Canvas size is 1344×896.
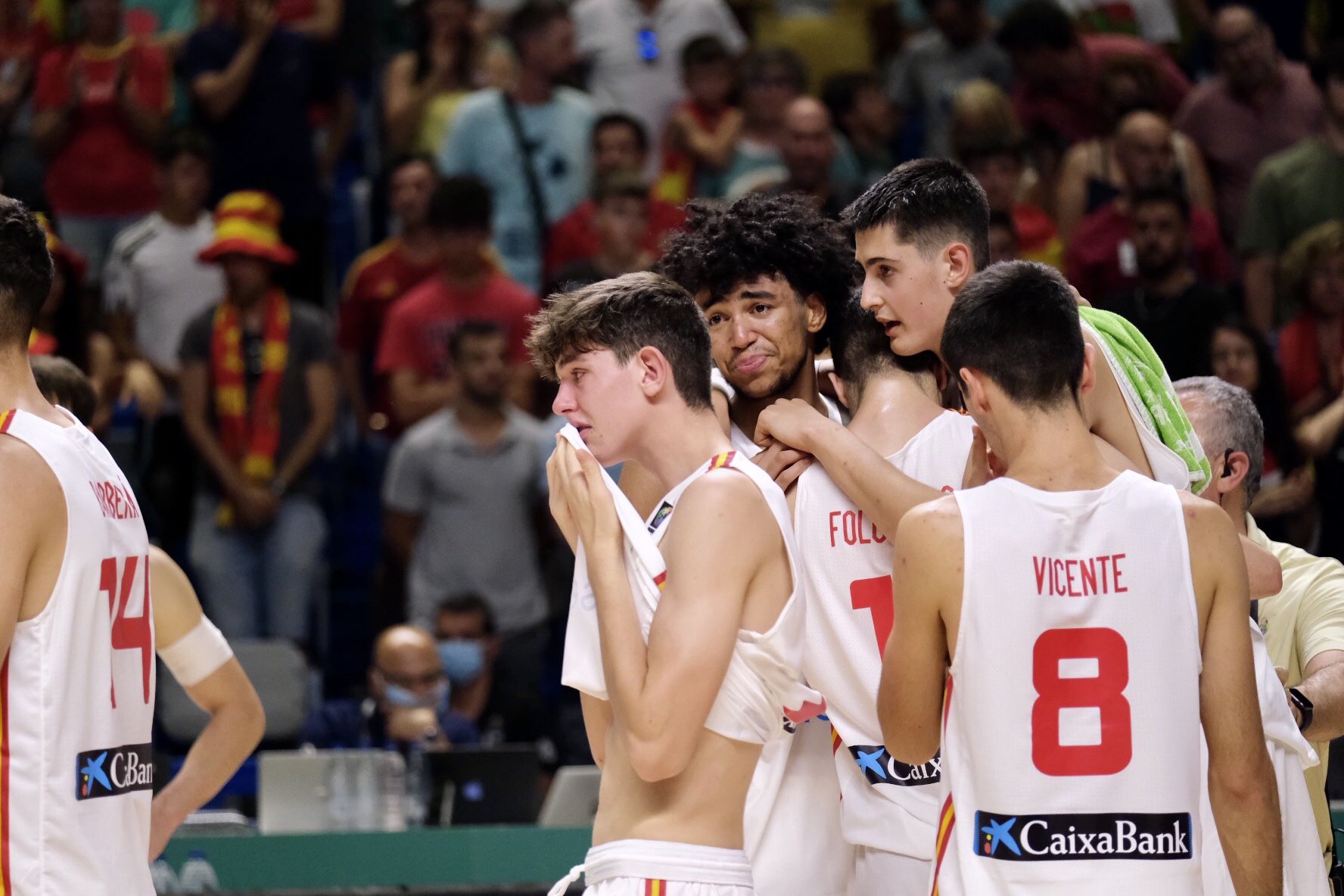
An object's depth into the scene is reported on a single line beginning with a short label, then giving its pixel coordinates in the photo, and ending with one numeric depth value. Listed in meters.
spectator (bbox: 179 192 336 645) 17.55
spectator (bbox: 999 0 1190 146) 20.25
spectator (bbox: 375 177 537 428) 18.28
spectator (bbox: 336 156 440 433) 19.48
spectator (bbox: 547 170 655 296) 18.33
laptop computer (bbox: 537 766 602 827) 12.78
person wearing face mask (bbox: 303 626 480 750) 15.00
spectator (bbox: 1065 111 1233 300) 17.91
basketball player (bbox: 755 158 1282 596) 7.97
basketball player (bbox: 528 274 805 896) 6.80
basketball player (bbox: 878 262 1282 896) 6.64
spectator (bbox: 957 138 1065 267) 18.64
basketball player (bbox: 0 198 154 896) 7.13
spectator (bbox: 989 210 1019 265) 16.86
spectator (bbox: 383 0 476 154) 20.69
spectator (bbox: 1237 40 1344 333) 18.34
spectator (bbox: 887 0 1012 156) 21.33
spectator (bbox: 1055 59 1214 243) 19.14
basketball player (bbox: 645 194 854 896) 8.27
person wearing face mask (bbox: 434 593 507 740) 16.25
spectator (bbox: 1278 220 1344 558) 16.70
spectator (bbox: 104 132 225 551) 19.23
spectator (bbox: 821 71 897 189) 20.94
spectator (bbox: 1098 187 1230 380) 16.09
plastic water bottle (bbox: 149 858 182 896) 11.69
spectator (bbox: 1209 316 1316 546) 15.26
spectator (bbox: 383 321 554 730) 17.33
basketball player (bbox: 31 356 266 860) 9.15
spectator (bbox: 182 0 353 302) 20.11
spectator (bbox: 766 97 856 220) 19.00
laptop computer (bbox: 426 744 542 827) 13.37
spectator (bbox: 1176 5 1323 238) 19.94
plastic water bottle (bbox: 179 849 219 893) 11.69
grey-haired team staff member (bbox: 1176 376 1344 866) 8.77
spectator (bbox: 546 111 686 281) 19.30
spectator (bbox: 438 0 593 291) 20.03
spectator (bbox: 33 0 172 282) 20.12
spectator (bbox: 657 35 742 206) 20.14
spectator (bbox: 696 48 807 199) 20.06
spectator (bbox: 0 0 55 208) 20.36
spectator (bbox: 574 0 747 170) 21.25
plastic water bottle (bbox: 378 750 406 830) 13.33
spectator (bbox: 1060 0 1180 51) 21.97
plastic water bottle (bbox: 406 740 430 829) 13.45
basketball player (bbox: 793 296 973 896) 8.11
